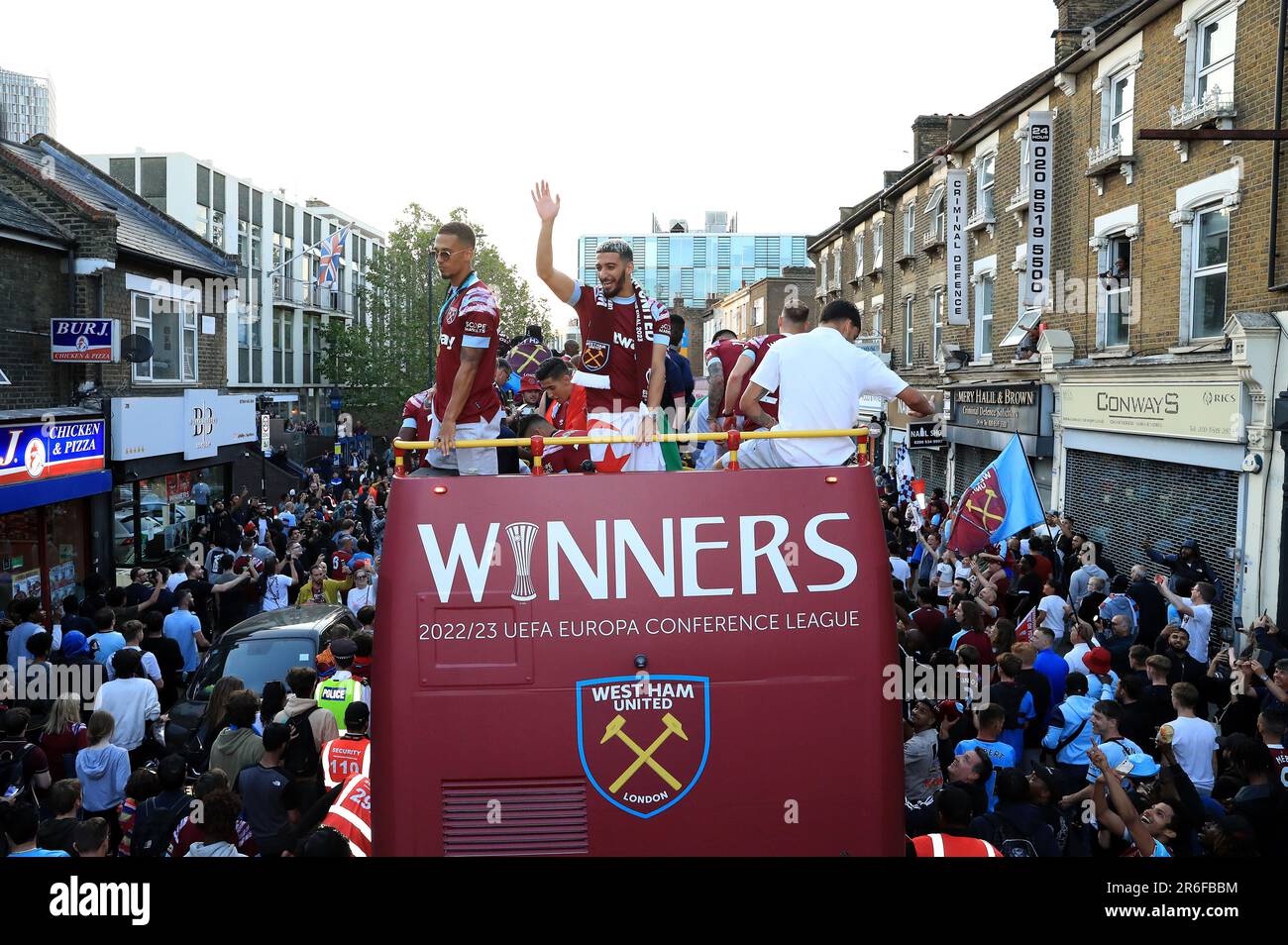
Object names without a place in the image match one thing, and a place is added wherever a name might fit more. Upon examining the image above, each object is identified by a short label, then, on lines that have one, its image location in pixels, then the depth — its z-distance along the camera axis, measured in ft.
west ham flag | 33.81
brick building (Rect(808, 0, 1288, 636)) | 43.27
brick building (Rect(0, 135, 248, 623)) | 49.42
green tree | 141.38
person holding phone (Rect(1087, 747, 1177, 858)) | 18.54
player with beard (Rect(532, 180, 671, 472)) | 20.34
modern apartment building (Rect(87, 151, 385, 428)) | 122.62
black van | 30.09
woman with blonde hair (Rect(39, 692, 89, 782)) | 24.85
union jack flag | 91.50
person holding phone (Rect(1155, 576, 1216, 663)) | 33.83
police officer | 24.97
